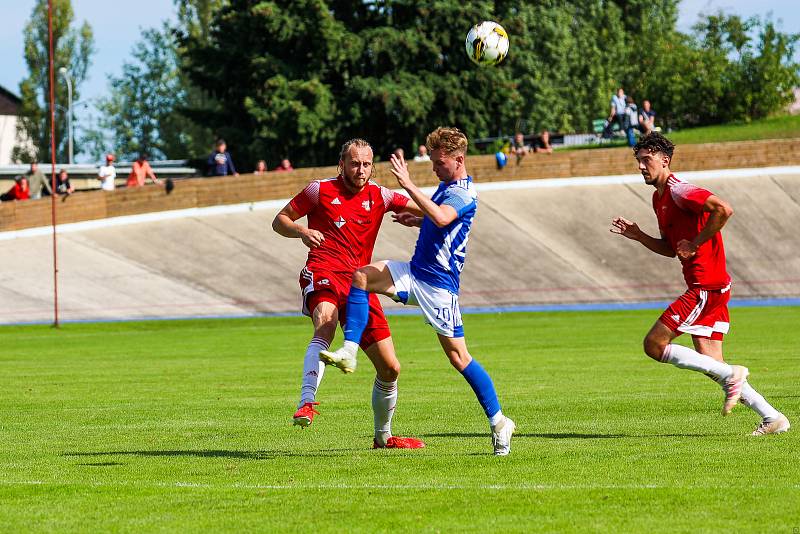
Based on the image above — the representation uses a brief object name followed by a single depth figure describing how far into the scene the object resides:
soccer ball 18.00
